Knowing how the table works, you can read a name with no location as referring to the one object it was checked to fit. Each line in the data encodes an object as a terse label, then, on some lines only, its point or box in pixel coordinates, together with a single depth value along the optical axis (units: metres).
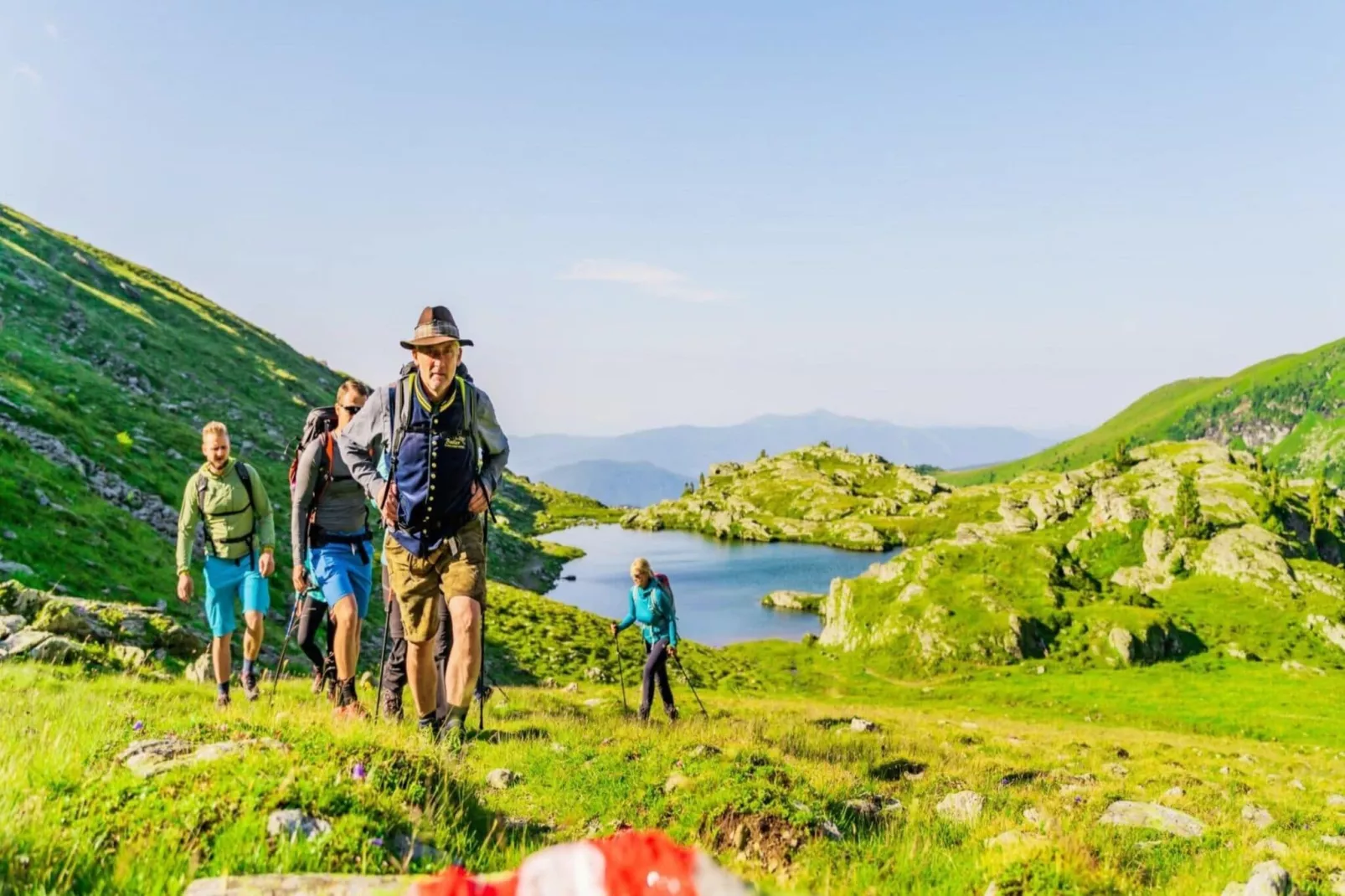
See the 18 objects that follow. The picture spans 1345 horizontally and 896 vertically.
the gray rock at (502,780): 8.40
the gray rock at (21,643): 11.72
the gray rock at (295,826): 3.88
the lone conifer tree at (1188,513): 108.62
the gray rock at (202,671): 14.06
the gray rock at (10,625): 12.44
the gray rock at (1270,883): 5.86
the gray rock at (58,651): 12.04
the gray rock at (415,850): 4.16
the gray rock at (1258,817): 12.26
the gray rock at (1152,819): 9.33
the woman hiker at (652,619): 14.91
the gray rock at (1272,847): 8.52
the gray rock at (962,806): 7.76
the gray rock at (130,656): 13.57
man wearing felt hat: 7.23
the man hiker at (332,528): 9.80
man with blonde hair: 10.52
